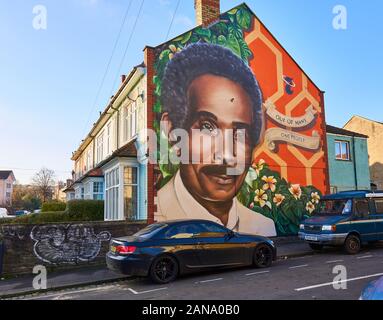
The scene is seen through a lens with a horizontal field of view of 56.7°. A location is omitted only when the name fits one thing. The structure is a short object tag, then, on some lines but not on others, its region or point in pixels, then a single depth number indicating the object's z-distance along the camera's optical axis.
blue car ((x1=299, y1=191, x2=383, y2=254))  12.80
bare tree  69.62
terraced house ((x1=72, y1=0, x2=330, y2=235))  14.61
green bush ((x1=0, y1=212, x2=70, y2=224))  17.31
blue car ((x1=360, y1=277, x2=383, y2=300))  4.15
